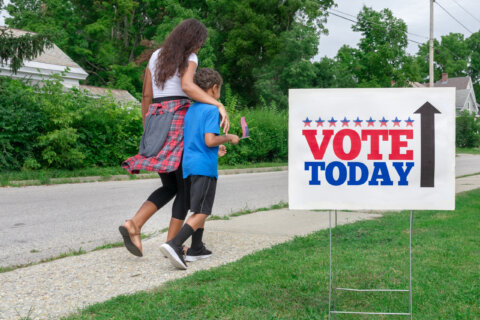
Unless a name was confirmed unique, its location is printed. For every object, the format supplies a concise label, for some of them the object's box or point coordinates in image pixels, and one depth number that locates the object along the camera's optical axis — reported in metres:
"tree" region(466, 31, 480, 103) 87.06
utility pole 24.55
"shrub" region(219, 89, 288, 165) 20.56
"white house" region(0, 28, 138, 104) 23.94
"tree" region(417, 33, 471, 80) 84.57
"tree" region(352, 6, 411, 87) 34.50
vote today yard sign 2.84
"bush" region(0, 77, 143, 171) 13.02
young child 4.23
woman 4.35
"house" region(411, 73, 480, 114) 73.62
